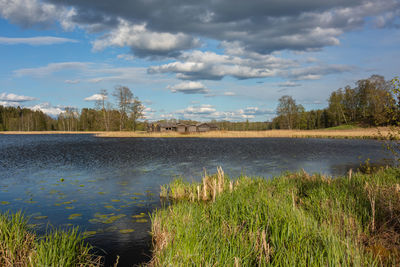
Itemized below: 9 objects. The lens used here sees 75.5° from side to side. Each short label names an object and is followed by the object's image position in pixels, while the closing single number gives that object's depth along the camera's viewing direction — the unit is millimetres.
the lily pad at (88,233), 8562
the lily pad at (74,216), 10166
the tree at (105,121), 89500
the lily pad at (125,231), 8906
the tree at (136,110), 89681
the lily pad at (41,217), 10211
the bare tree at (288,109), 106562
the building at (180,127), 100438
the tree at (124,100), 88125
